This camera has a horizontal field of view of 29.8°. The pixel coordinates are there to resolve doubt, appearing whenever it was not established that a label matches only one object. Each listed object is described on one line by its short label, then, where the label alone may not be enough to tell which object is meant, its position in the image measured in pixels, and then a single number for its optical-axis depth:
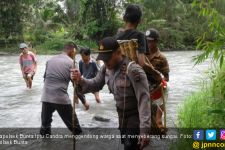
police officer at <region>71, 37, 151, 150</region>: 4.18
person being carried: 5.16
